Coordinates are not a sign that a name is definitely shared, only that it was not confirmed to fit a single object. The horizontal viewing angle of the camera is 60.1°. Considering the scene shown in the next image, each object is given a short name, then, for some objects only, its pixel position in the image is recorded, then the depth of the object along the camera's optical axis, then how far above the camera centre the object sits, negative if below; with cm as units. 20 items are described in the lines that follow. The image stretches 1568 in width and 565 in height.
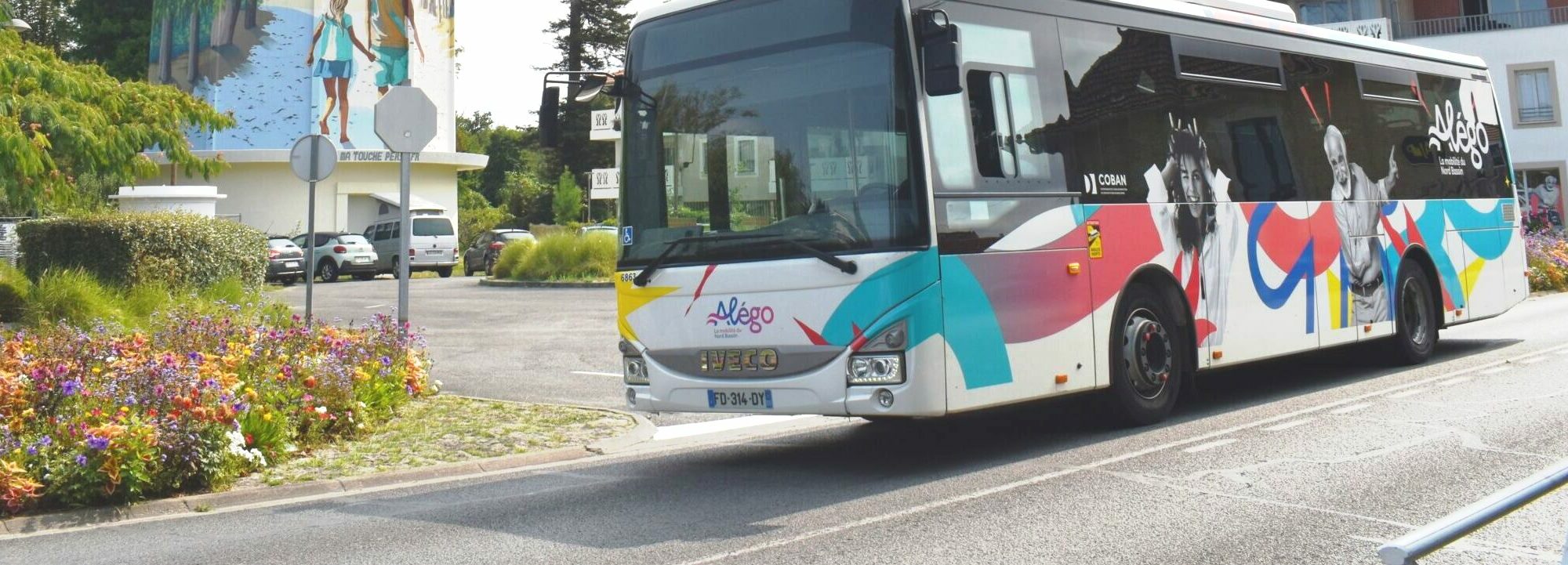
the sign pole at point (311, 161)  1338 +216
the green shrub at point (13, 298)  1588 +108
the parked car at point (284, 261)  3700 +325
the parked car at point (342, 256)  3947 +353
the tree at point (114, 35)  5875 +1542
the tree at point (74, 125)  1466 +306
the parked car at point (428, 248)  4072 +383
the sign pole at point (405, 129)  1267 +232
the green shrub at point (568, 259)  3244 +261
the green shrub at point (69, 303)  1562 +99
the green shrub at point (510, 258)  3444 +286
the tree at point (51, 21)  6103 +1661
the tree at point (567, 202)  7750 +942
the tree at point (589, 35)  8162 +2000
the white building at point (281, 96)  5272 +1106
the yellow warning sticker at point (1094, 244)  906 +68
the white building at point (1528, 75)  4141 +778
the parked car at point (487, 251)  4209 +378
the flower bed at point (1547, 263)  2736 +132
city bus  788 +95
